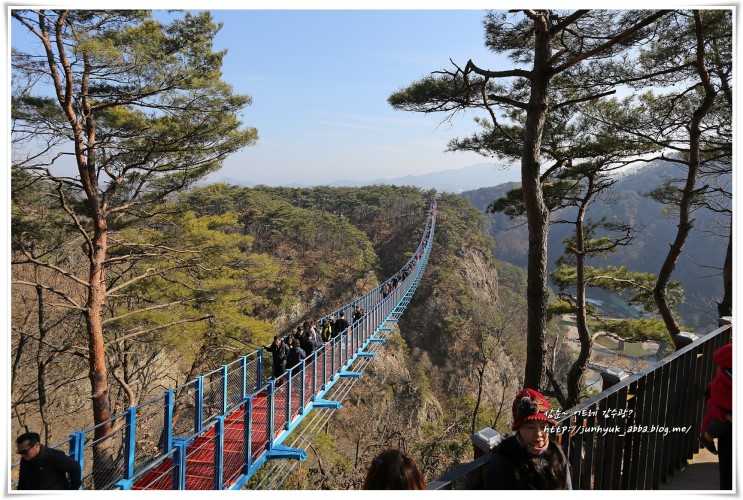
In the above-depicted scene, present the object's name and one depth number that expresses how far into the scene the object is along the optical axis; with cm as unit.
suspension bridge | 328
